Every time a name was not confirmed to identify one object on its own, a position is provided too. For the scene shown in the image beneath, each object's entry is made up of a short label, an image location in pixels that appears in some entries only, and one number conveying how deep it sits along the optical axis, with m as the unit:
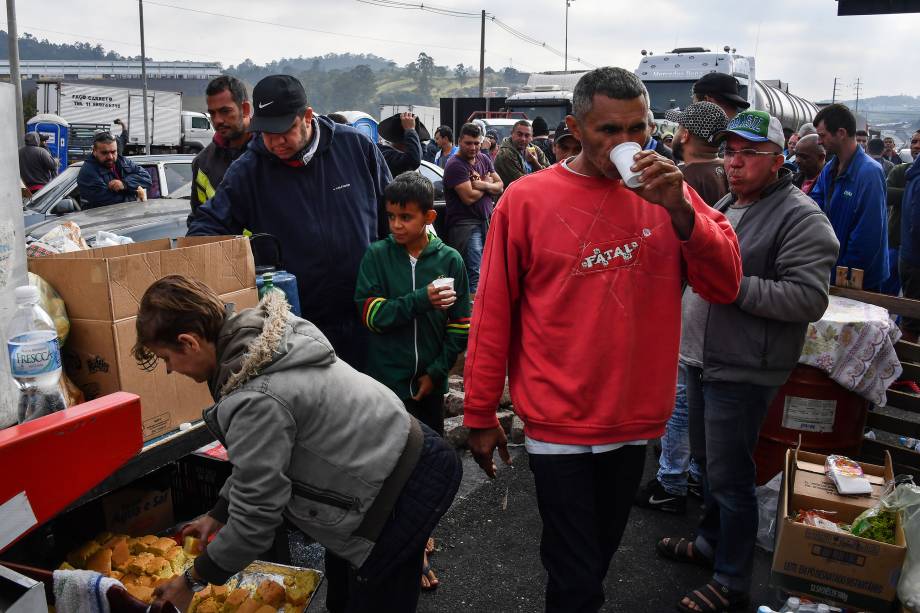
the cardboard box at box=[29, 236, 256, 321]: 2.52
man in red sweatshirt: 2.22
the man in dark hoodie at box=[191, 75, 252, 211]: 4.05
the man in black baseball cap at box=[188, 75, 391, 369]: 3.46
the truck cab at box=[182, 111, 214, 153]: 31.00
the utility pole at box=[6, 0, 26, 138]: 19.16
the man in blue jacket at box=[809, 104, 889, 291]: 5.04
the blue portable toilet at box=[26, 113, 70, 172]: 19.02
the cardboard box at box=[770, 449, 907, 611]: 2.74
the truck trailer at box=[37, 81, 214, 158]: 31.03
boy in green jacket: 3.32
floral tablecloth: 3.44
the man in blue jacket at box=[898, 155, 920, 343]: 6.18
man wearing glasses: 2.81
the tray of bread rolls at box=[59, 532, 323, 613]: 2.65
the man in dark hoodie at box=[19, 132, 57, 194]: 11.20
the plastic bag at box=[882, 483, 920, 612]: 2.64
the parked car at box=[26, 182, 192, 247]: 6.34
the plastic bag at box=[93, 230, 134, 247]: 3.38
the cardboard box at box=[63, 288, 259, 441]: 2.54
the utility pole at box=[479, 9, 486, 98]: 40.82
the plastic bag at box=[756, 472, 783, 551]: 3.73
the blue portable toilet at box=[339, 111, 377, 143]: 11.38
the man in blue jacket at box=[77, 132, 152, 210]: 7.92
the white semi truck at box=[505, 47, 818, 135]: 14.58
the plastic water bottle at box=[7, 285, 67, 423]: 2.03
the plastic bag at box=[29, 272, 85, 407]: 2.49
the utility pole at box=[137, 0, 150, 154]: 31.39
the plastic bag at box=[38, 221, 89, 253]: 3.00
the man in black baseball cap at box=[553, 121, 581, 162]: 6.30
